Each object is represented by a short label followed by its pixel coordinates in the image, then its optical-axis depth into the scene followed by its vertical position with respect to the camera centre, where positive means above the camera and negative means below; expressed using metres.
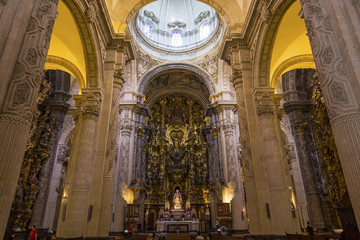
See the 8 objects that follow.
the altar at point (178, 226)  17.42 -0.71
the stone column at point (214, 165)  18.32 +3.98
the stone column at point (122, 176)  15.37 +2.73
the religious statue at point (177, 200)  20.55 +1.30
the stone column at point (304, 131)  13.95 +5.17
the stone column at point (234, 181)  15.88 +2.28
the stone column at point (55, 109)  13.88 +6.77
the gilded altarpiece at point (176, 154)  21.59 +5.68
